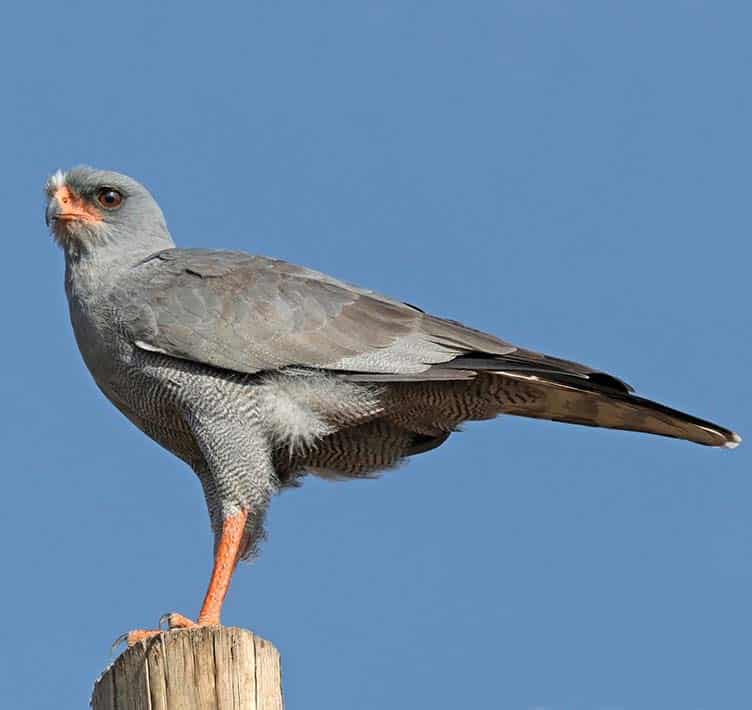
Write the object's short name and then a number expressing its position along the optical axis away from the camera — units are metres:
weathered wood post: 11.16
